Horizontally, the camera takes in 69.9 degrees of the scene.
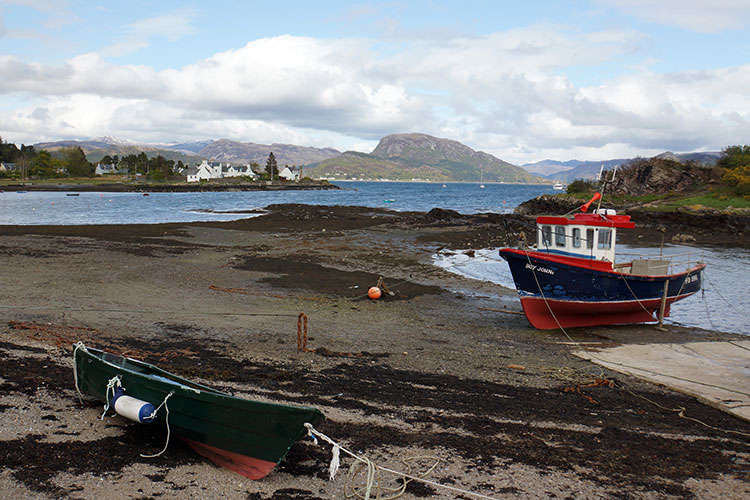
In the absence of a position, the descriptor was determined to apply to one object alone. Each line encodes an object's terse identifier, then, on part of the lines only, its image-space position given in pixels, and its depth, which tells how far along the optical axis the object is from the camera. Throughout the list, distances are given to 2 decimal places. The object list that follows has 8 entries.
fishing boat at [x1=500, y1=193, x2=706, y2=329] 16.98
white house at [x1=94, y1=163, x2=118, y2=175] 175.88
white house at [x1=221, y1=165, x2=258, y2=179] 178.56
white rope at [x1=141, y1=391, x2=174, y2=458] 7.12
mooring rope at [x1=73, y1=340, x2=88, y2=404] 8.38
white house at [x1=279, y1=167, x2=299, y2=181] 187.00
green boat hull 6.55
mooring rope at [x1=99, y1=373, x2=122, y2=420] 7.70
